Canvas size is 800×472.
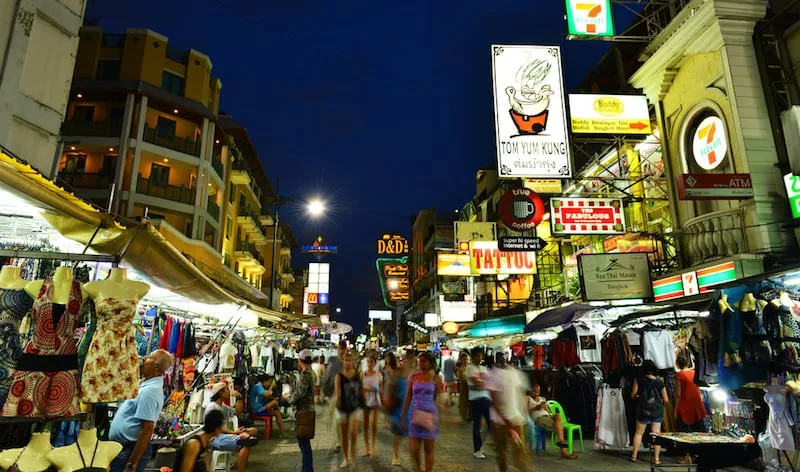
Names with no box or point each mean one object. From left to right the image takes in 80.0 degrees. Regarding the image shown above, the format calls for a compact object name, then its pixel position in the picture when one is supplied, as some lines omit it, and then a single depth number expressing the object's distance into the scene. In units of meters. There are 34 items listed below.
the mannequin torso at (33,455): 3.45
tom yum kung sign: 13.70
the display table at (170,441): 6.73
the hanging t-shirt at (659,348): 9.28
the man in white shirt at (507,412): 6.91
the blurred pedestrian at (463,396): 15.04
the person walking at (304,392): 8.36
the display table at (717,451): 6.02
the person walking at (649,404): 8.63
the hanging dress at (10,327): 3.57
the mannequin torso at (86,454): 3.59
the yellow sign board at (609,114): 14.27
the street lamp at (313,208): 20.61
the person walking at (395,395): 9.02
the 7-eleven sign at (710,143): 12.25
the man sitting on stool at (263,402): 11.62
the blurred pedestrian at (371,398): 9.70
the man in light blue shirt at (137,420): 4.76
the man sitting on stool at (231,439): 7.08
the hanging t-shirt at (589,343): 11.35
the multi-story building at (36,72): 11.04
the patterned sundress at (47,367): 3.39
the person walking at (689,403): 8.66
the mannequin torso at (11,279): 3.66
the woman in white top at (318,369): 19.66
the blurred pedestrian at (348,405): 8.44
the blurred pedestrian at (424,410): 7.13
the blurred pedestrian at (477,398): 8.85
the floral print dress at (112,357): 3.68
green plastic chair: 9.47
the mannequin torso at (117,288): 3.88
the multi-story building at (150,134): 27.61
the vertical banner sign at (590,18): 14.48
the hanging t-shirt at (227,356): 11.93
